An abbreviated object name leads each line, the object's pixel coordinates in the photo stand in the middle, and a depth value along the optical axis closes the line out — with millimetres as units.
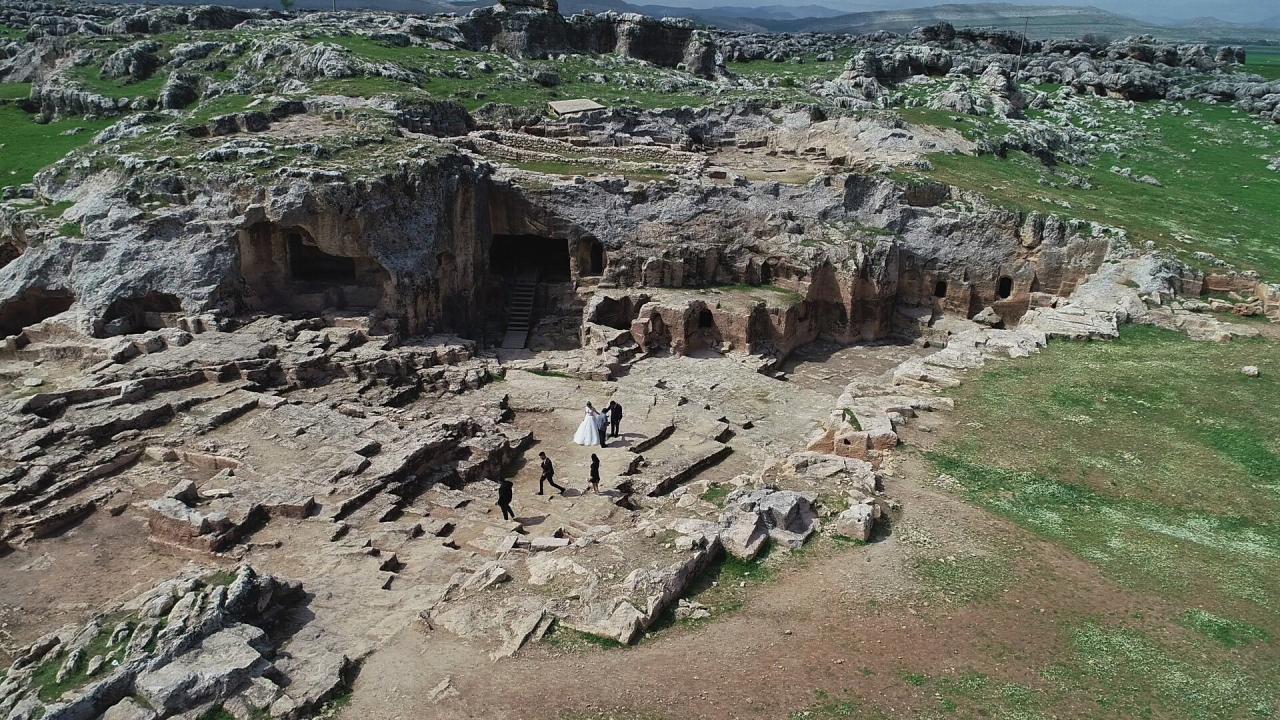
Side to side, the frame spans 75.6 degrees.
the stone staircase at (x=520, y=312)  25609
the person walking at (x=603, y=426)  18719
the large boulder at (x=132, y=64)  38344
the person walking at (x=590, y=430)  18641
